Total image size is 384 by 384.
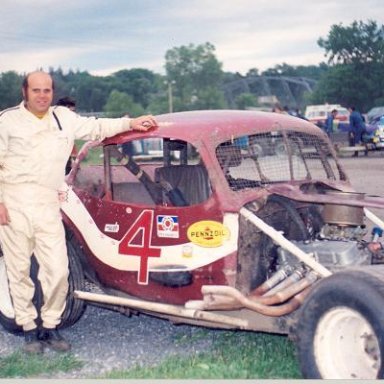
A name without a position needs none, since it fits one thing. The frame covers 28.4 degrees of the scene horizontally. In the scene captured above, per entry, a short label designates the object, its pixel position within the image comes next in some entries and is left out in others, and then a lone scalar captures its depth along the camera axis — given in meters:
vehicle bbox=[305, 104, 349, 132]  36.91
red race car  4.25
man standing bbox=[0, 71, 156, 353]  5.09
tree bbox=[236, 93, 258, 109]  65.38
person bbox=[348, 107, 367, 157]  25.02
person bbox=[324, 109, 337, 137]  28.20
